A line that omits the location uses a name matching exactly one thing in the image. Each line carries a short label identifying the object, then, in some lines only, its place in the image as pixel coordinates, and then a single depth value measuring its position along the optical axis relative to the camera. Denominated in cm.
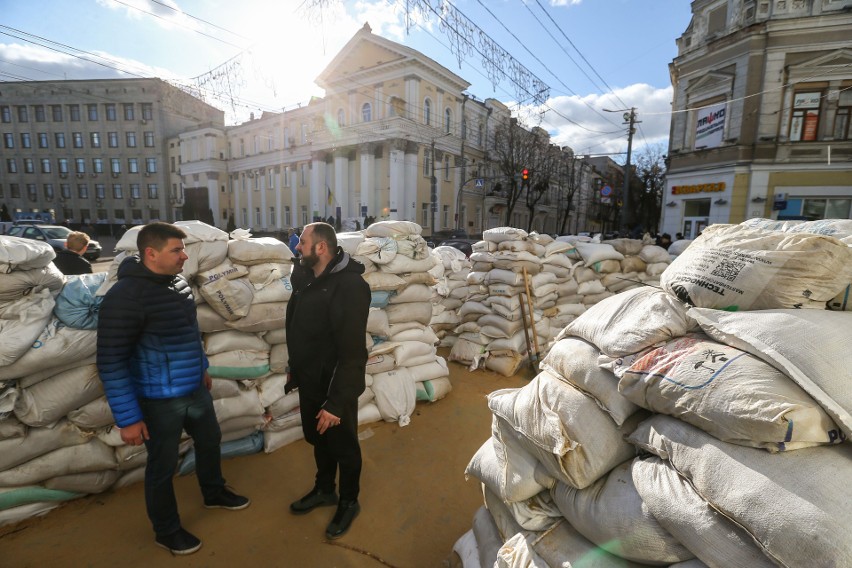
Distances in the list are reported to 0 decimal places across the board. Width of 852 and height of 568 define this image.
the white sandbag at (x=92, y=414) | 246
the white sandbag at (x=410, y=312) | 410
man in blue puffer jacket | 198
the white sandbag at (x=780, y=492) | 92
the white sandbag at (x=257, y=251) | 313
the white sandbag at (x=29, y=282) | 227
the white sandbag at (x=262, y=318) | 301
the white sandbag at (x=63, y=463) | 232
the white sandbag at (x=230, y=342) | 296
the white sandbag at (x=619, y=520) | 126
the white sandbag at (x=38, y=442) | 226
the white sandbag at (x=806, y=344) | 112
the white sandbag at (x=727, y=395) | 107
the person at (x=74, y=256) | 456
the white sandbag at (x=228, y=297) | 284
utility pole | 1695
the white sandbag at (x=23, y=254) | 223
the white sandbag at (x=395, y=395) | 373
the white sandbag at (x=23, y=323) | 217
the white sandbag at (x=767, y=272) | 143
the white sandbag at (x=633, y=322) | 160
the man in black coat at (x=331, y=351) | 230
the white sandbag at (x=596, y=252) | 589
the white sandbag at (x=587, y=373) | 157
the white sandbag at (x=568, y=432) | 150
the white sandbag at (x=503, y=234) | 530
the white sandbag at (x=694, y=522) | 106
